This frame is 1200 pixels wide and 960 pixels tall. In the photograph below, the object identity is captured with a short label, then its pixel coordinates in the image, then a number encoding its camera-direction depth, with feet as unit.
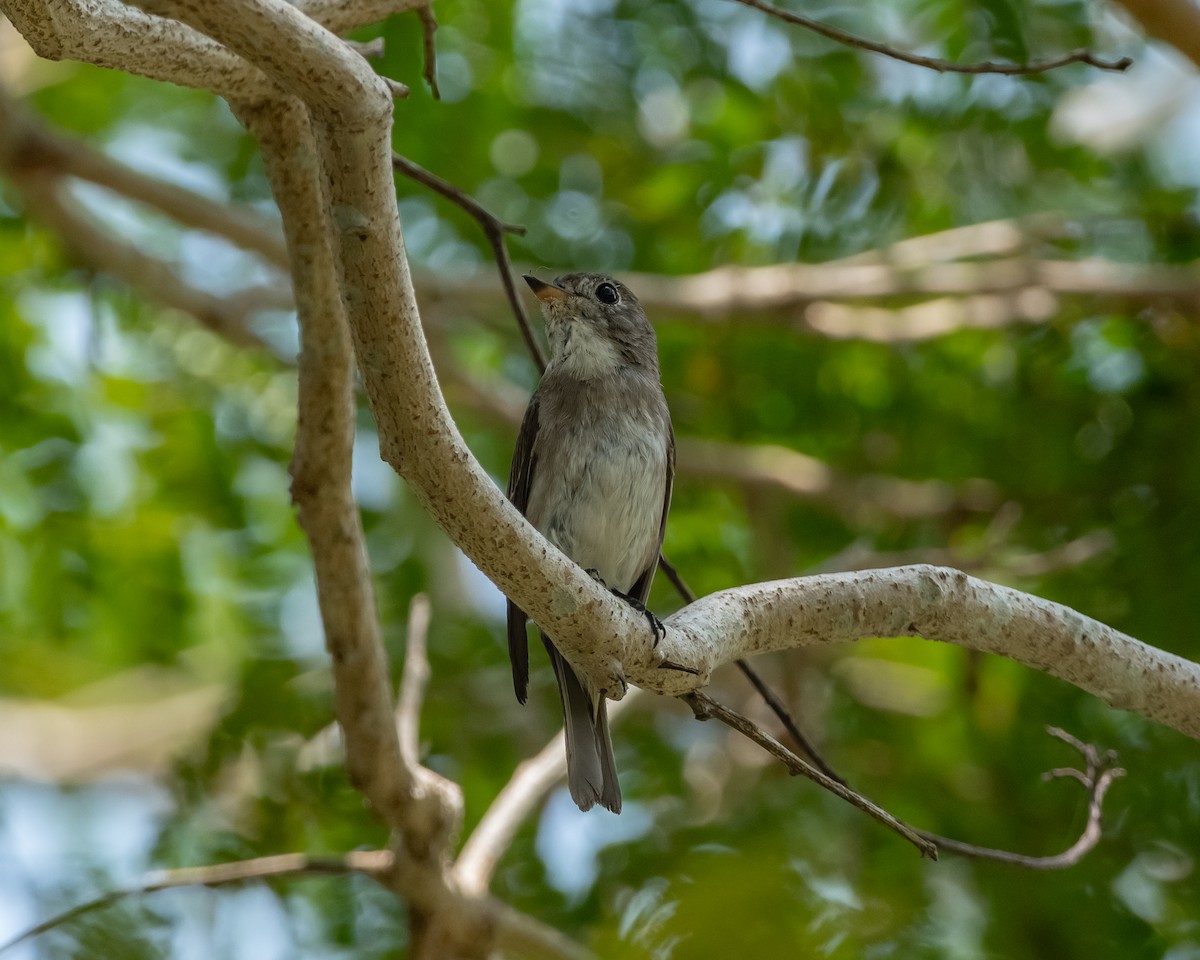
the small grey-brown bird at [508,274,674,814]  29.91
